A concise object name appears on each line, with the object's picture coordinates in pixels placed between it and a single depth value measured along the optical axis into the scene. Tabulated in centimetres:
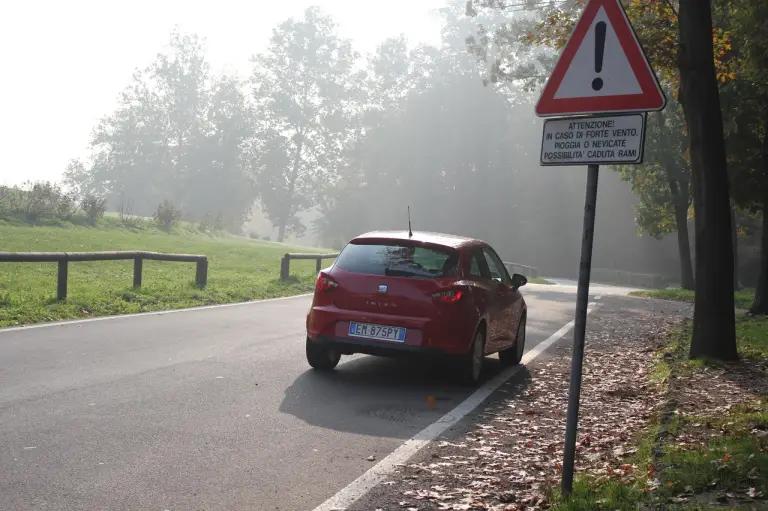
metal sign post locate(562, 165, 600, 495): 563
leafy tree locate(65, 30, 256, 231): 9538
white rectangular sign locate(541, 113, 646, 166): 564
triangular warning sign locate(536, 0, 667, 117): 565
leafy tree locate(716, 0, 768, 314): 1944
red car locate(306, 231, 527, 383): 999
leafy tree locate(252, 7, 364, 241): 9038
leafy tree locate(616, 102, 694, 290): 3816
